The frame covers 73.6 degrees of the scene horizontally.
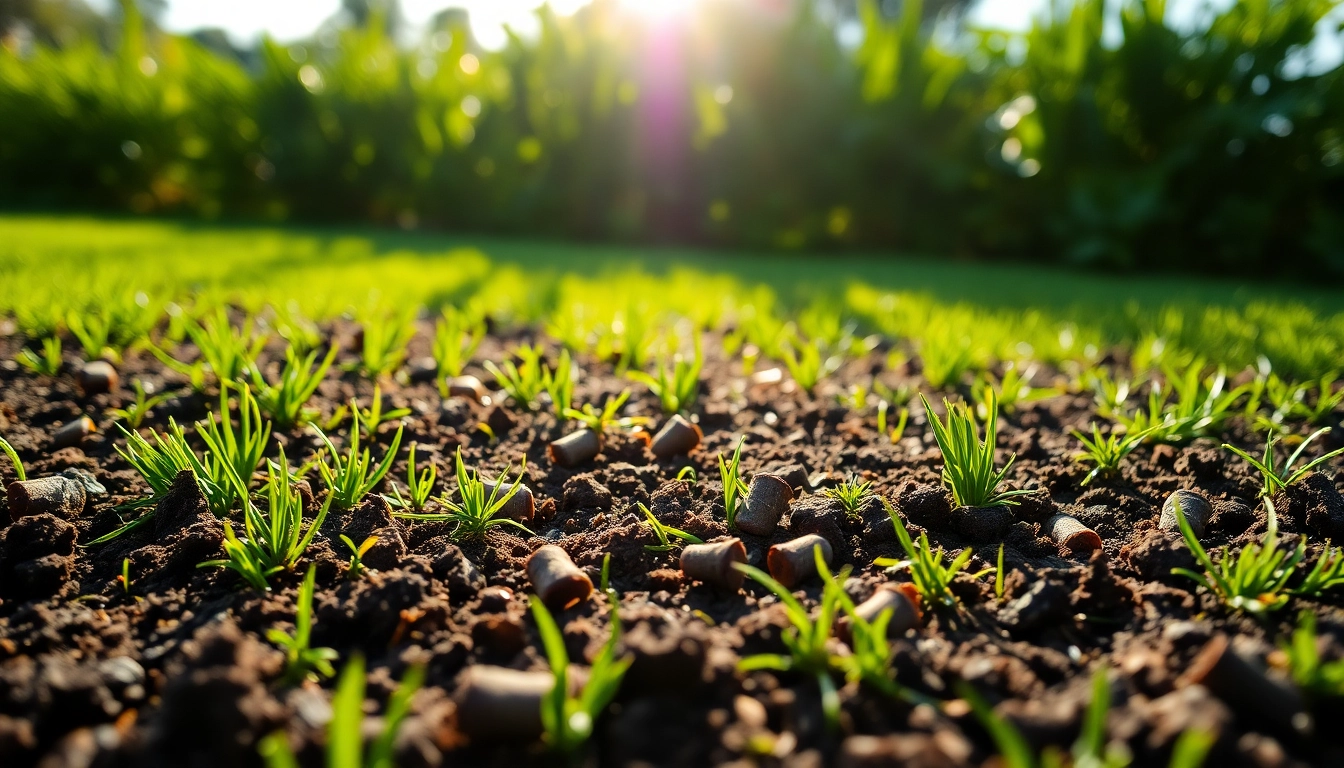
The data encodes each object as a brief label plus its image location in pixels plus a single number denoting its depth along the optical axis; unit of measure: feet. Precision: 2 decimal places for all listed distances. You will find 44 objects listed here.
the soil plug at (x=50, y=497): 1.27
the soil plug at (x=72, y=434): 1.51
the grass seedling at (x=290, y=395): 1.55
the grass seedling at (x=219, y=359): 1.68
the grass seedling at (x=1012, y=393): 1.76
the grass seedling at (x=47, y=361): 1.79
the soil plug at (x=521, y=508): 1.31
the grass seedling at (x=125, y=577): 1.11
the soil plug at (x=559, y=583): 1.09
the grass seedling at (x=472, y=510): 1.22
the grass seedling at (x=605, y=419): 1.56
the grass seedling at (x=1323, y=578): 1.02
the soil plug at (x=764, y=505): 1.25
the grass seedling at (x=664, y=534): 1.20
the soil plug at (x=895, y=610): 1.02
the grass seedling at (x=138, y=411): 1.57
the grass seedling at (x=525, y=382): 1.73
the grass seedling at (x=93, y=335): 1.86
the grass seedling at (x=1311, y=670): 0.85
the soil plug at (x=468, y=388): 1.81
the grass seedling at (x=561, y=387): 1.66
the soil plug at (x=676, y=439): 1.54
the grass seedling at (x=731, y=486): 1.26
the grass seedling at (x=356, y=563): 1.14
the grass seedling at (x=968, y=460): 1.27
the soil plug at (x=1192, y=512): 1.25
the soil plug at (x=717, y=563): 1.12
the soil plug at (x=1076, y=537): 1.22
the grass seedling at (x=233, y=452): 1.24
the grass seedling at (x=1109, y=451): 1.40
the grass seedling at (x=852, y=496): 1.29
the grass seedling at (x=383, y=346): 1.85
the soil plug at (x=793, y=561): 1.14
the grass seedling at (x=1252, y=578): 1.01
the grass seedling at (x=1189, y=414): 1.48
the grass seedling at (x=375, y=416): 1.52
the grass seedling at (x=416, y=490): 1.27
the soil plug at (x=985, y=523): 1.26
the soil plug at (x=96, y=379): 1.72
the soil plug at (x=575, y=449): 1.50
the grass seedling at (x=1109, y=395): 1.68
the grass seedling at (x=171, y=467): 1.25
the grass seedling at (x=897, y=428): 1.62
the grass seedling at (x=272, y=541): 1.09
